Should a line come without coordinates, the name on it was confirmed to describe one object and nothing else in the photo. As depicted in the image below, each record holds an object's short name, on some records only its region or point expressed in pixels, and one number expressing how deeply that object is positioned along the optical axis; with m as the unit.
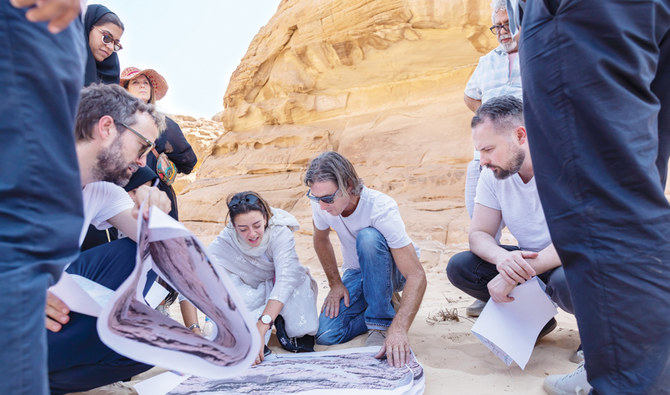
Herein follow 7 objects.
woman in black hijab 2.51
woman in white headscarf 2.41
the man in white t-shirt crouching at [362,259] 2.23
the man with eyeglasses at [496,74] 2.67
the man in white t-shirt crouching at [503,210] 1.88
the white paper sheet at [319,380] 1.65
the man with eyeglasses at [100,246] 1.33
